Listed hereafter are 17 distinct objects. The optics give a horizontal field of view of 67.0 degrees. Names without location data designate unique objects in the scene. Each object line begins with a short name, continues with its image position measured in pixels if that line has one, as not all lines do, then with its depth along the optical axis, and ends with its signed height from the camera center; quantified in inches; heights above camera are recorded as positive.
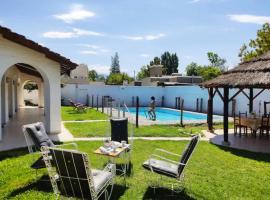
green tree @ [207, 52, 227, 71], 1747.6 +306.6
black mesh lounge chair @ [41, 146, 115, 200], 140.8 -59.1
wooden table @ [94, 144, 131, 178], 189.0 -55.9
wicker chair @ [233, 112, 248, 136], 381.1 -56.9
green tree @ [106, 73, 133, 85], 1787.2 +138.2
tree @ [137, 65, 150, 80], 2101.3 +229.4
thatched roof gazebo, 319.4 +28.1
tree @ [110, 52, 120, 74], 2558.0 +386.4
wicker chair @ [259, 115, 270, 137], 360.5 -51.0
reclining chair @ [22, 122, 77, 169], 205.9 -43.9
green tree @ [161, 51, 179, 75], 2328.2 +374.3
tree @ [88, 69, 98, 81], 2208.9 +208.3
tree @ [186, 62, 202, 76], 1999.0 +253.8
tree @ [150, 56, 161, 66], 2201.8 +355.6
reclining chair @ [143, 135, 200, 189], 178.4 -66.0
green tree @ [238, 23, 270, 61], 688.8 +175.4
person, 565.9 -44.1
